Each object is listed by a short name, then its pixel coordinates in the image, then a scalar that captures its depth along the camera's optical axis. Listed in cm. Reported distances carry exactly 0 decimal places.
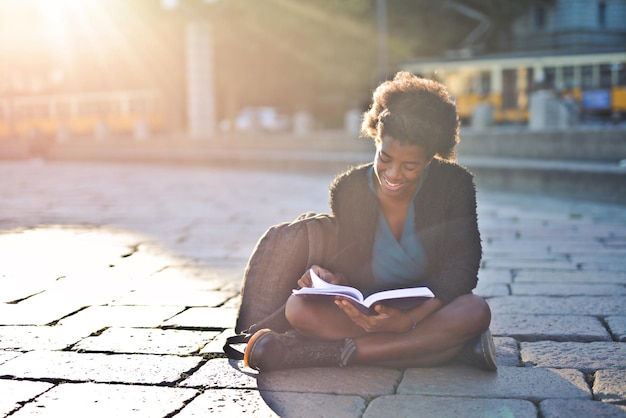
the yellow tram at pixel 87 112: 3609
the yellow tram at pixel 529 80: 2528
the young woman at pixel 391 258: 327
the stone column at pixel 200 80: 2580
